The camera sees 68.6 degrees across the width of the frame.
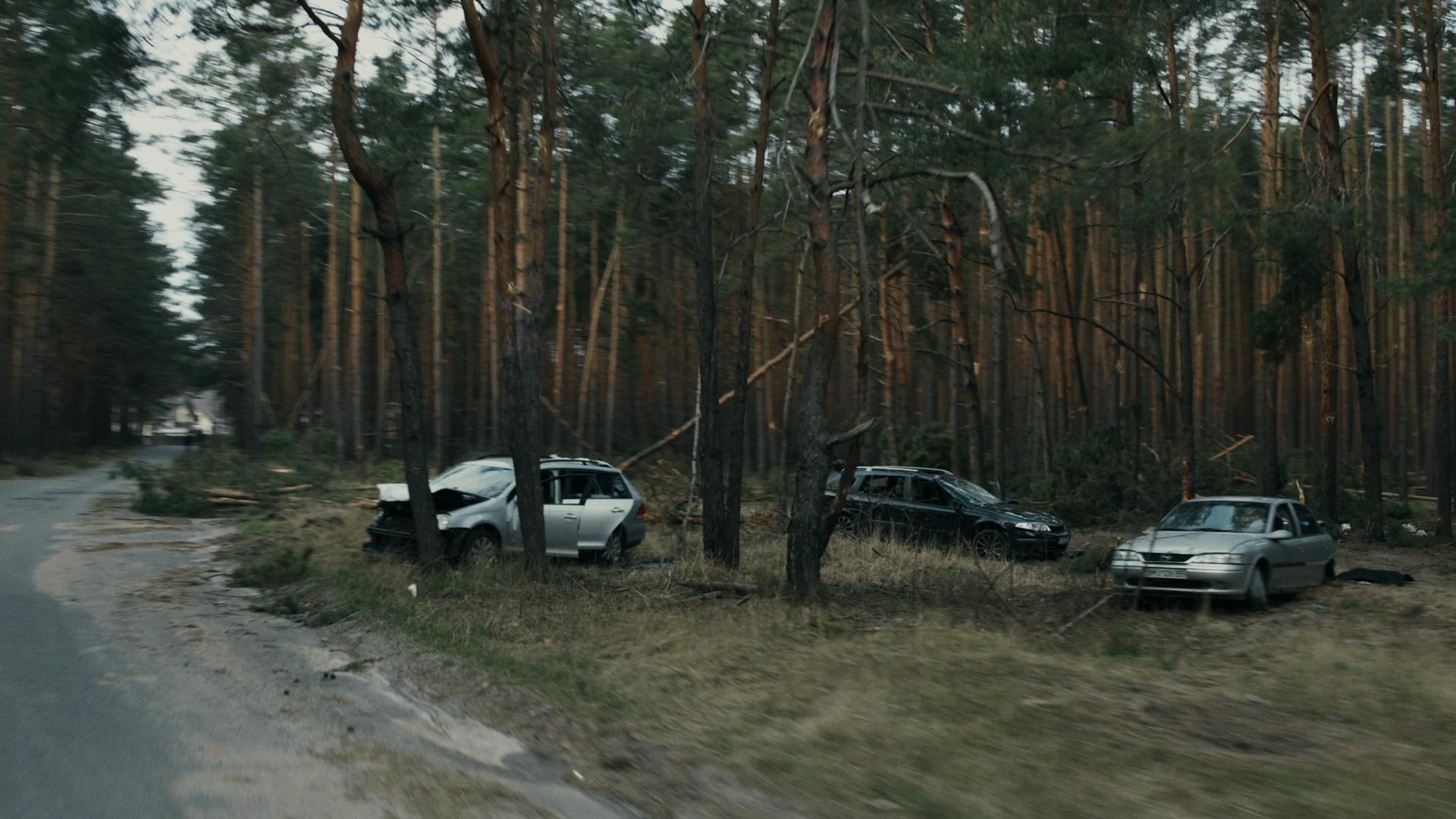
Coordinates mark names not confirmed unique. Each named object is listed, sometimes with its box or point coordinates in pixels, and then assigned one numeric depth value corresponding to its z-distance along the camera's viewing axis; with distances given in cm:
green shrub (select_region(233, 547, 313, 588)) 1375
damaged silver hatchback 1545
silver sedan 1316
